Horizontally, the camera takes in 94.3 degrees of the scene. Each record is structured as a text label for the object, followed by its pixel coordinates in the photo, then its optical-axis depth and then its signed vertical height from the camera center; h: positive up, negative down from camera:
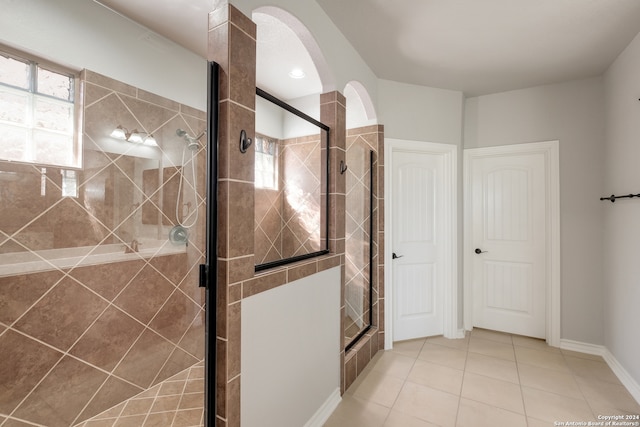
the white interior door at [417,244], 3.00 -0.31
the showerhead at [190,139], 1.71 +0.45
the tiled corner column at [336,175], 2.05 +0.27
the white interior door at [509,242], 3.04 -0.29
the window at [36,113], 1.46 +0.52
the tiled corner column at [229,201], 1.23 +0.06
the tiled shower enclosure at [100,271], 1.51 -0.35
